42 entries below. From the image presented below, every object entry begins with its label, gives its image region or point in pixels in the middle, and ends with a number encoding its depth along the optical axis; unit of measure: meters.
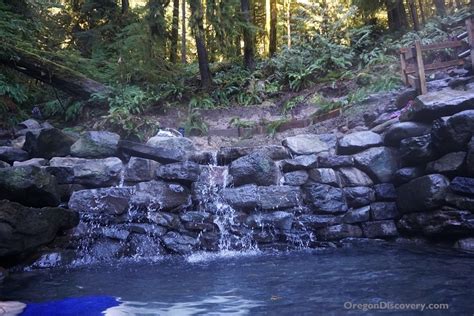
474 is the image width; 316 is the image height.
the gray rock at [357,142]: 8.55
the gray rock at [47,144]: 9.16
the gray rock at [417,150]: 7.46
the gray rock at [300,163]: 8.45
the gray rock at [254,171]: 8.37
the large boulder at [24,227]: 6.09
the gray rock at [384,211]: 7.90
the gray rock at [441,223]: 6.72
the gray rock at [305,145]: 9.05
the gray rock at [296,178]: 8.34
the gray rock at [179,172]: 8.31
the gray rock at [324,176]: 8.25
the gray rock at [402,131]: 7.84
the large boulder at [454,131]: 6.88
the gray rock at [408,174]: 7.71
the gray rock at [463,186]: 6.79
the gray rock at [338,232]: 7.75
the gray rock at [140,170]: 8.48
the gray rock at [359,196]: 8.07
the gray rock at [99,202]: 7.80
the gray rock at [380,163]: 8.16
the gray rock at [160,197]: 8.01
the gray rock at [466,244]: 6.50
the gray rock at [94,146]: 8.96
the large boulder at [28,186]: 6.76
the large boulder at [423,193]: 7.07
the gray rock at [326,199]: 7.97
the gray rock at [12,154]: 8.98
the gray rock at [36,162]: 8.54
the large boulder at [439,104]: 7.29
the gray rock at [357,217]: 7.89
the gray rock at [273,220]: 7.79
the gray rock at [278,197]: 7.99
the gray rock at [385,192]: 8.03
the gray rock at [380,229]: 7.73
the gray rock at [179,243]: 7.33
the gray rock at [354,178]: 8.26
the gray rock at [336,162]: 8.43
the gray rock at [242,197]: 8.02
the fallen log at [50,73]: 10.75
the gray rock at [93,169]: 8.31
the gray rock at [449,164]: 7.03
